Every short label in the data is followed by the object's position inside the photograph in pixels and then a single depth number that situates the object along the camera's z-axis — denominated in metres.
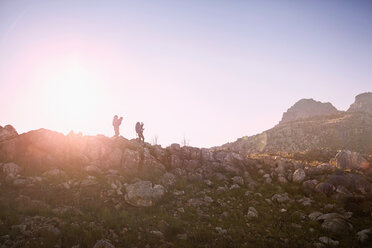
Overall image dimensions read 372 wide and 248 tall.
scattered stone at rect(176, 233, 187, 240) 11.86
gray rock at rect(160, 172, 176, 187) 19.79
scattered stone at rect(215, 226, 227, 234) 12.74
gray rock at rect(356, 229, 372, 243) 11.60
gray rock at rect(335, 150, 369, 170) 23.78
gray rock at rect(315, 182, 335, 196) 18.56
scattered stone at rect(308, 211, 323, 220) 14.79
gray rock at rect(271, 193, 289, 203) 17.69
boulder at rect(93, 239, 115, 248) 10.22
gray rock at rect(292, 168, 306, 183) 21.05
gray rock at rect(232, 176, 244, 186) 21.20
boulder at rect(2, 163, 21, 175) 16.75
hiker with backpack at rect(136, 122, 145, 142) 27.86
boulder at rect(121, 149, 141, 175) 20.94
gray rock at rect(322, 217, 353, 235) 12.77
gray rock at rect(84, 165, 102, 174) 19.10
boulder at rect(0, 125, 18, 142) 19.78
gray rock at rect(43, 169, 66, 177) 17.52
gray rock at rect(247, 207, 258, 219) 14.98
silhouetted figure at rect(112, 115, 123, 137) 27.83
